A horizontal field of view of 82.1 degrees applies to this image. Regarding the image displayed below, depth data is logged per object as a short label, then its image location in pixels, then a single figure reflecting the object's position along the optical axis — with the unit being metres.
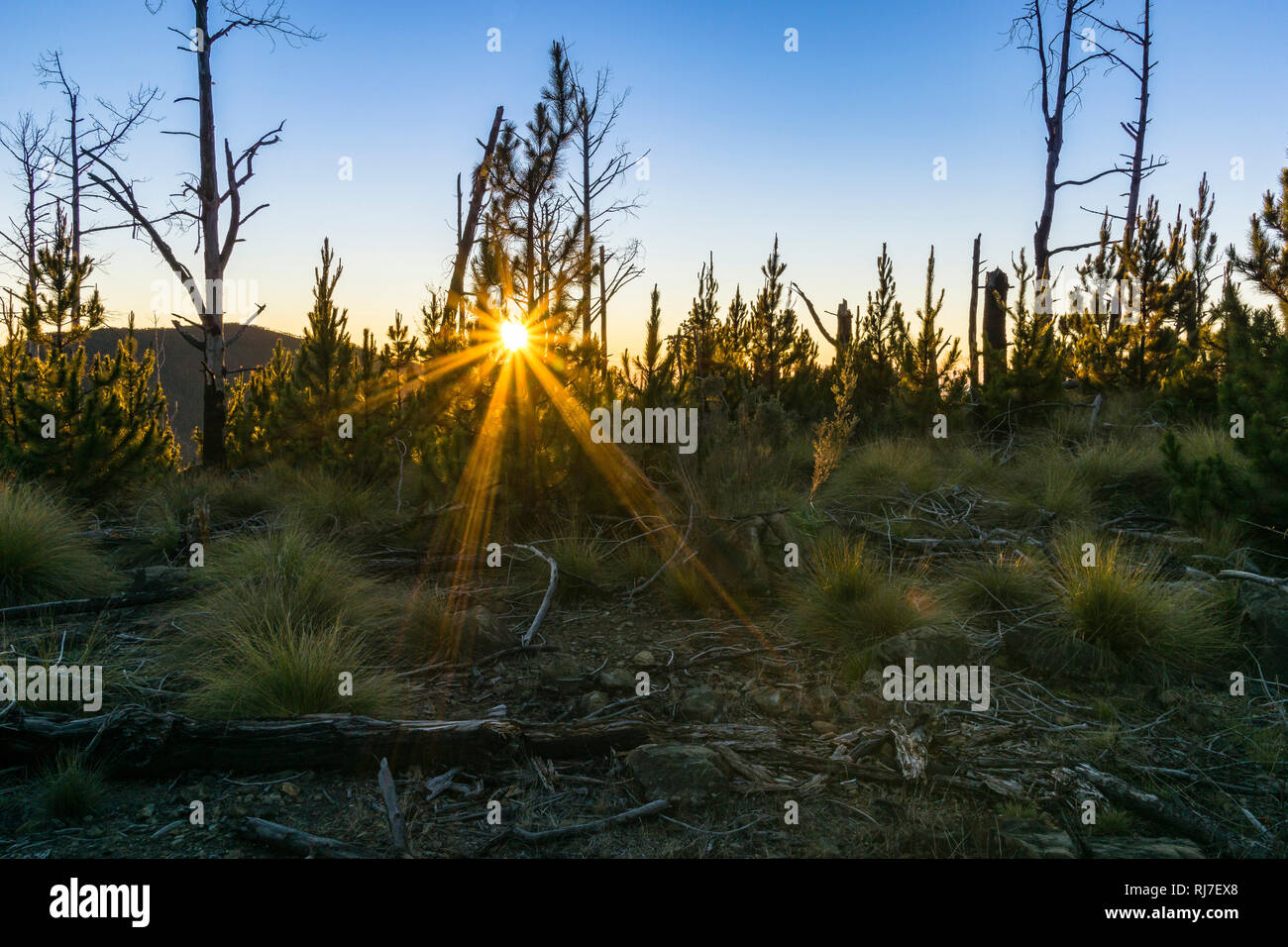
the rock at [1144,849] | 2.53
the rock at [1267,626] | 4.06
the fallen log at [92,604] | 4.73
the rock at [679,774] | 2.92
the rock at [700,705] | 3.66
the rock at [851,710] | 3.66
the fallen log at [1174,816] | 2.60
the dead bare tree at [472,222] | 14.50
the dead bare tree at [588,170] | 13.11
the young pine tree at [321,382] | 10.27
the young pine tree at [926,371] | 11.56
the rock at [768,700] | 3.75
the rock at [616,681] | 3.97
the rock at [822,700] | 3.75
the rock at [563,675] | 3.96
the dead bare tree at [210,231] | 11.30
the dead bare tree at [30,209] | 19.14
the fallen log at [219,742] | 3.01
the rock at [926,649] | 4.04
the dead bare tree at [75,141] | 12.16
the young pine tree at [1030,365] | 11.20
